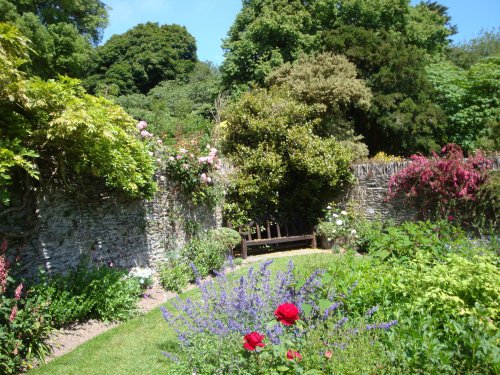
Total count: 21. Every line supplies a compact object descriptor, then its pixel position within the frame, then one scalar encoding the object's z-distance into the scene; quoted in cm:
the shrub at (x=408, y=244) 466
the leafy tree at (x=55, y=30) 1667
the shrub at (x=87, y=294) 516
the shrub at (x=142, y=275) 704
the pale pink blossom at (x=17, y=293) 444
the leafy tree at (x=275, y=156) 1105
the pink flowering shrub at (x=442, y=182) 949
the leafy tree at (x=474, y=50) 2427
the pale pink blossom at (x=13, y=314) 432
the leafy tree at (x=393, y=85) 1483
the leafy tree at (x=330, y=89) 1252
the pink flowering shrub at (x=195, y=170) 848
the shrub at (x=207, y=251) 840
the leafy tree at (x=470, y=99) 1510
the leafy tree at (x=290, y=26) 1683
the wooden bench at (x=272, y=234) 1072
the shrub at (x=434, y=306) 269
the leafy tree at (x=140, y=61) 2747
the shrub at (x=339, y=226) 1087
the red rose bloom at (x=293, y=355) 283
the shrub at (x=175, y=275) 753
